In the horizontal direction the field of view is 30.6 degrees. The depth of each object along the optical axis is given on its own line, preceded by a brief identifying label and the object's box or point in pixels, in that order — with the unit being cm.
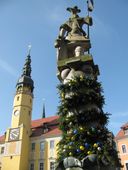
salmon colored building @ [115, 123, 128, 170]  2734
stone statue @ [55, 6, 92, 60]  703
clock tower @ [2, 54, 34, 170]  3284
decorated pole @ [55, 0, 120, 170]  442
